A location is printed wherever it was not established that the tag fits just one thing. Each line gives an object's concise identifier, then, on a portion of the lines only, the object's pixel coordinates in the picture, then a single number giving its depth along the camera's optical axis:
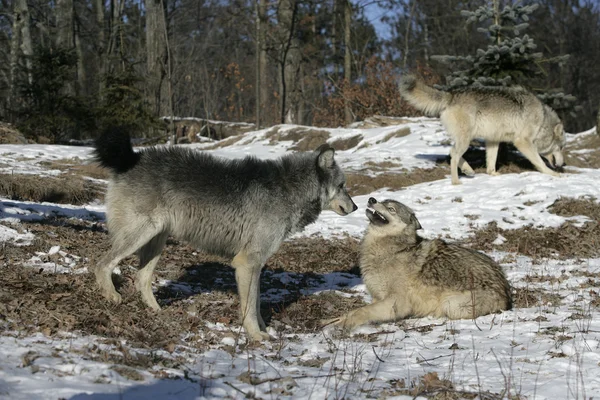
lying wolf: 6.21
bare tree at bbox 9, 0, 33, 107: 22.28
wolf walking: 13.79
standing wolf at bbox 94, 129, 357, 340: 5.85
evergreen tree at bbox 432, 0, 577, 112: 14.52
